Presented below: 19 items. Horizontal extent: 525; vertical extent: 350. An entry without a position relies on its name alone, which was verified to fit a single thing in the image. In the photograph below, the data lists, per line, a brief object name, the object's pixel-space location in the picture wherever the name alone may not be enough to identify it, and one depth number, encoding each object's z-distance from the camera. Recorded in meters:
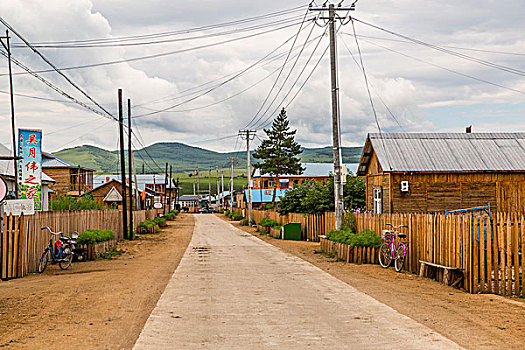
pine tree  83.62
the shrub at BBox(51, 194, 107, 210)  29.67
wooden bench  13.01
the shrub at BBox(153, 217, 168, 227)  54.21
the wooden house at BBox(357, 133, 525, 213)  30.52
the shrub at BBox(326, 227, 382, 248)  19.16
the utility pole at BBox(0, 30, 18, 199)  28.02
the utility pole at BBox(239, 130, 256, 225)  57.41
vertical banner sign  19.36
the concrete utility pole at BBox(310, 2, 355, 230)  23.14
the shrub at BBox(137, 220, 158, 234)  43.05
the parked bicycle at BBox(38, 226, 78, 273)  17.31
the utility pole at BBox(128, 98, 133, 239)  35.25
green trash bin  34.31
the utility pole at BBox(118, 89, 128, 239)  33.19
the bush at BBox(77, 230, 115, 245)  21.16
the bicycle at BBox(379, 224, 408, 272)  16.48
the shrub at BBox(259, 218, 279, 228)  41.28
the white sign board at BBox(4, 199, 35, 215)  15.59
